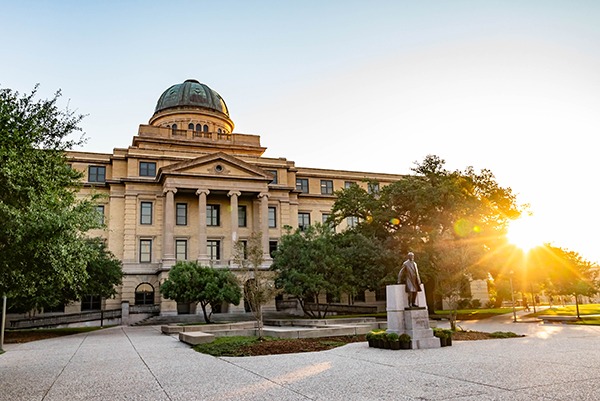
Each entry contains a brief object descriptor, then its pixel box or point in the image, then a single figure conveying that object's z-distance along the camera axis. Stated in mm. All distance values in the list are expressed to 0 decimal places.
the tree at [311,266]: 36062
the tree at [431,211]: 35219
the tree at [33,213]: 10391
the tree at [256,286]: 21859
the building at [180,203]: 48562
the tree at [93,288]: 28109
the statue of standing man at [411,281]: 17234
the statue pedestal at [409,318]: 16328
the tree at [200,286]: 33906
